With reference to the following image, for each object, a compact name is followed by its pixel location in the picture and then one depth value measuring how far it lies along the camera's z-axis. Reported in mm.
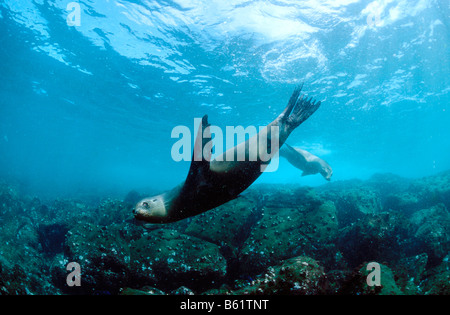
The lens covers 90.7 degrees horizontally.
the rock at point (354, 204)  8482
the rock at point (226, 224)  5902
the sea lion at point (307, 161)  10125
